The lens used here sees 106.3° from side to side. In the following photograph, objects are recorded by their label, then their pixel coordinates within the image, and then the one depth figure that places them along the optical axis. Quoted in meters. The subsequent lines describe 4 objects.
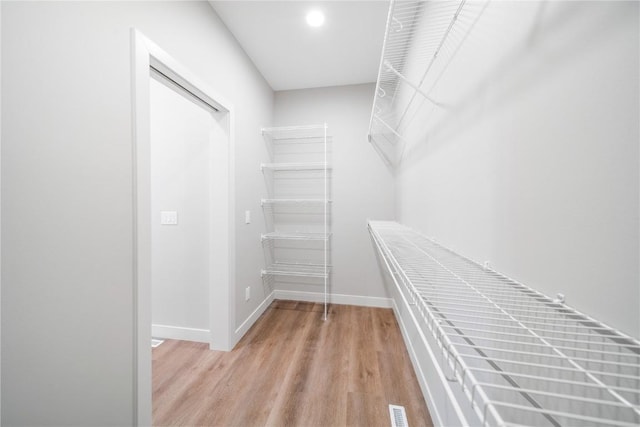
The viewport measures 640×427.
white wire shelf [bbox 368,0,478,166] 0.98
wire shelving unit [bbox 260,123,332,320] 2.76
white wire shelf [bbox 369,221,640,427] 0.37
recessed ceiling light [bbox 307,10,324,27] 1.71
